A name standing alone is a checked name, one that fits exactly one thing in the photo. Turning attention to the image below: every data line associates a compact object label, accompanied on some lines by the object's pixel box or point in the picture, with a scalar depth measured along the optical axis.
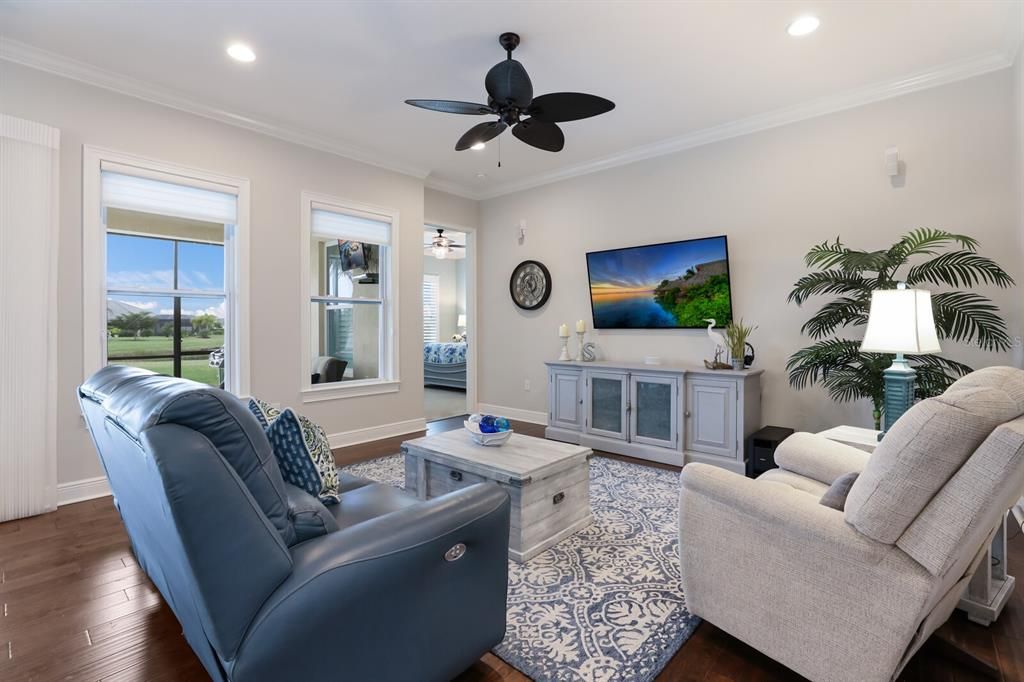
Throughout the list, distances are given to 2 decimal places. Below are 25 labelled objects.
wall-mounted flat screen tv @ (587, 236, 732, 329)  4.24
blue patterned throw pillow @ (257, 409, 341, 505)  1.60
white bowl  2.76
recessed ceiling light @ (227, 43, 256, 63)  2.93
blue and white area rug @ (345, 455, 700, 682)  1.66
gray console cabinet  3.77
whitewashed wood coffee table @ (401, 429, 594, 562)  2.36
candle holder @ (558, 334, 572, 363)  5.03
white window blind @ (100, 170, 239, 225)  3.35
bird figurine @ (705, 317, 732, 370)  3.96
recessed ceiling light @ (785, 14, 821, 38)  2.66
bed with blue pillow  8.38
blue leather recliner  1.03
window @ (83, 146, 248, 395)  3.26
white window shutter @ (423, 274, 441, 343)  10.68
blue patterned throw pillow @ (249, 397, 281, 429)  1.82
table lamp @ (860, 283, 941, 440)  2.28
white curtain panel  2.83
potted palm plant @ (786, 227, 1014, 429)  2.96
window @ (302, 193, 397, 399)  4.50
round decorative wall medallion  5.57
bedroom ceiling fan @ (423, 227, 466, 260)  7.88
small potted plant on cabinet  3.88
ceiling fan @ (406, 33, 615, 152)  2.71
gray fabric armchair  1.19
